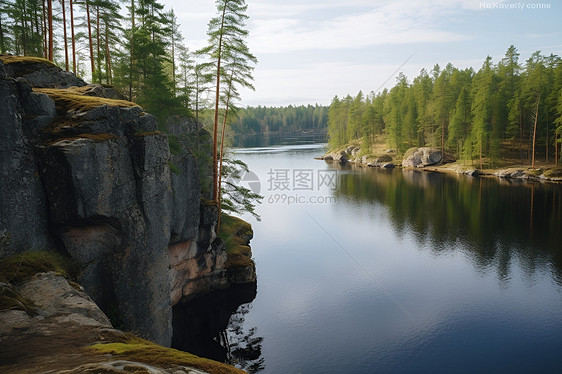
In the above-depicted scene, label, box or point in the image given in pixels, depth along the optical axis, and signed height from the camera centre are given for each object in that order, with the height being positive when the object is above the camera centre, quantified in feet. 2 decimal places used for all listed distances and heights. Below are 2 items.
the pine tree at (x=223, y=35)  75.36 +24.01
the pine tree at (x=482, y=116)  214.07 +21.70
